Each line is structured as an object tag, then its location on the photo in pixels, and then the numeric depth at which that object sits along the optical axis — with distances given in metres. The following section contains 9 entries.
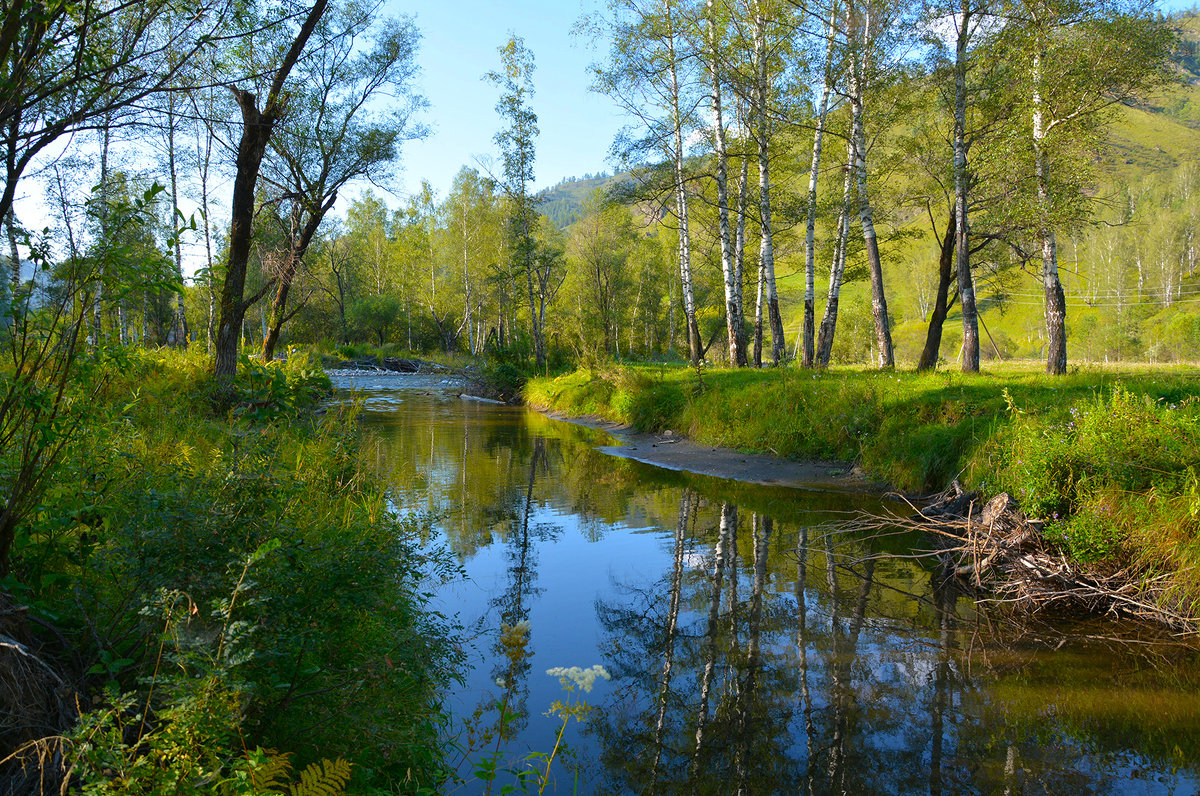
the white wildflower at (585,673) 2.51
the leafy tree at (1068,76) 13.90
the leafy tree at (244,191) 9.48
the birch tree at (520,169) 31.22
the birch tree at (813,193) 15.52
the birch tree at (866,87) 15.38
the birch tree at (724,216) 18.02
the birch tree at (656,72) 19.16
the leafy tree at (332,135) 18.78
